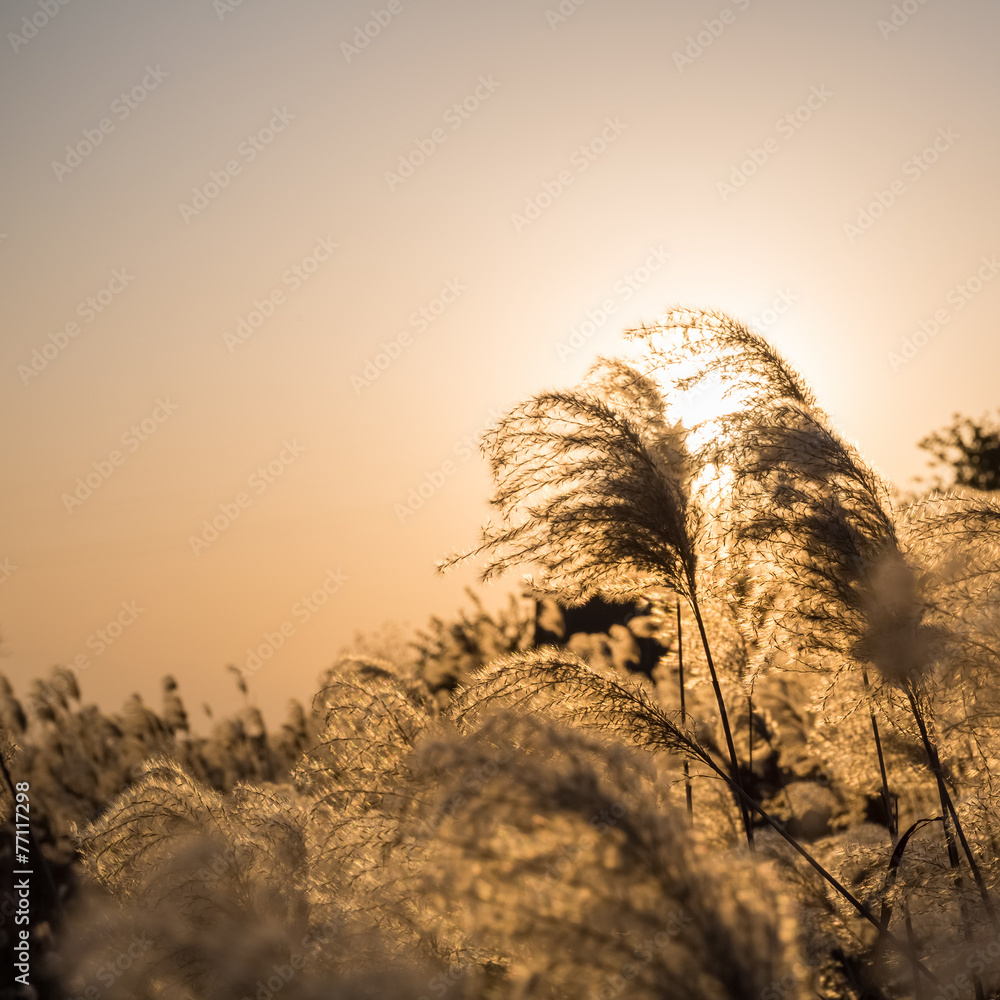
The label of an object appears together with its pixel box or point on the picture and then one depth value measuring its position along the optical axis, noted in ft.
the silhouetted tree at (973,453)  92.79
